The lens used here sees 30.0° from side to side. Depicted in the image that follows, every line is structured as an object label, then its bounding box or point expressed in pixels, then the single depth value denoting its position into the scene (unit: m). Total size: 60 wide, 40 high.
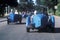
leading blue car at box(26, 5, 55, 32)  8.22
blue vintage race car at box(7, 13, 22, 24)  13.55
